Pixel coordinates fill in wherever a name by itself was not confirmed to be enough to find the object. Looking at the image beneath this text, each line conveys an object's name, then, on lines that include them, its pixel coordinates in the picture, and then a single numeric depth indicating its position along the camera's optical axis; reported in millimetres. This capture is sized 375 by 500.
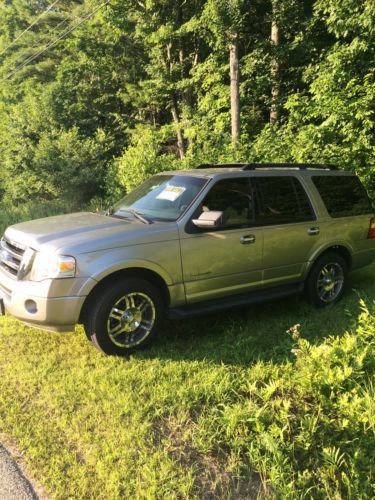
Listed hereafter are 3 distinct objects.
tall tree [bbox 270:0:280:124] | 13398
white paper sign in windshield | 4738
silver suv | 3855
